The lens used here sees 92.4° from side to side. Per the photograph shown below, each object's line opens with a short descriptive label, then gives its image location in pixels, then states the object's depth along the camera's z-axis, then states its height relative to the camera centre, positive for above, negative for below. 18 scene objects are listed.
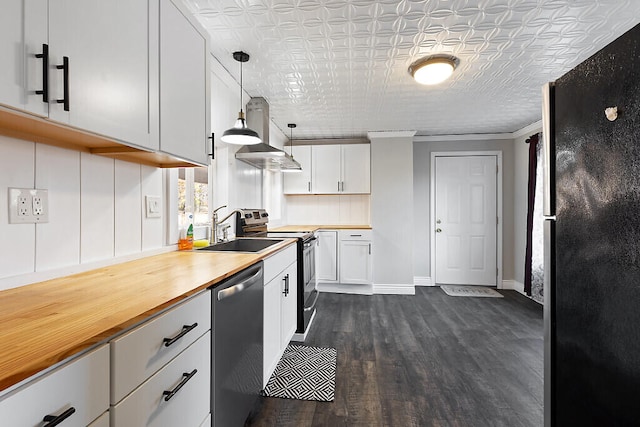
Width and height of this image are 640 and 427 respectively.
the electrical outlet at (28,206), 1.01 +0.03
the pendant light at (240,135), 2.06 +0.54
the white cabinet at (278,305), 1.85 -0.63
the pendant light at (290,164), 3.34 +0.60
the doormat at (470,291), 4.24 -1.09
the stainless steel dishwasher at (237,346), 1.21 -0.59
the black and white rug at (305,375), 1.95 -1.13
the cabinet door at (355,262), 4.31 -0.66
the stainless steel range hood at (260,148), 2.70 +0.59
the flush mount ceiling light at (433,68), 2.31 +1.13
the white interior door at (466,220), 4.66 -0.07
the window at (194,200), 2.06 +0.10
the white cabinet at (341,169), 4.62 +0.70
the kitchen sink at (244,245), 2.20 -0.23
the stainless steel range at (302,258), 2.78 -0.42
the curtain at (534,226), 3.85 -0.13
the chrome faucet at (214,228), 2.31 -0.10
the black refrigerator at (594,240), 0.77 -0.07
